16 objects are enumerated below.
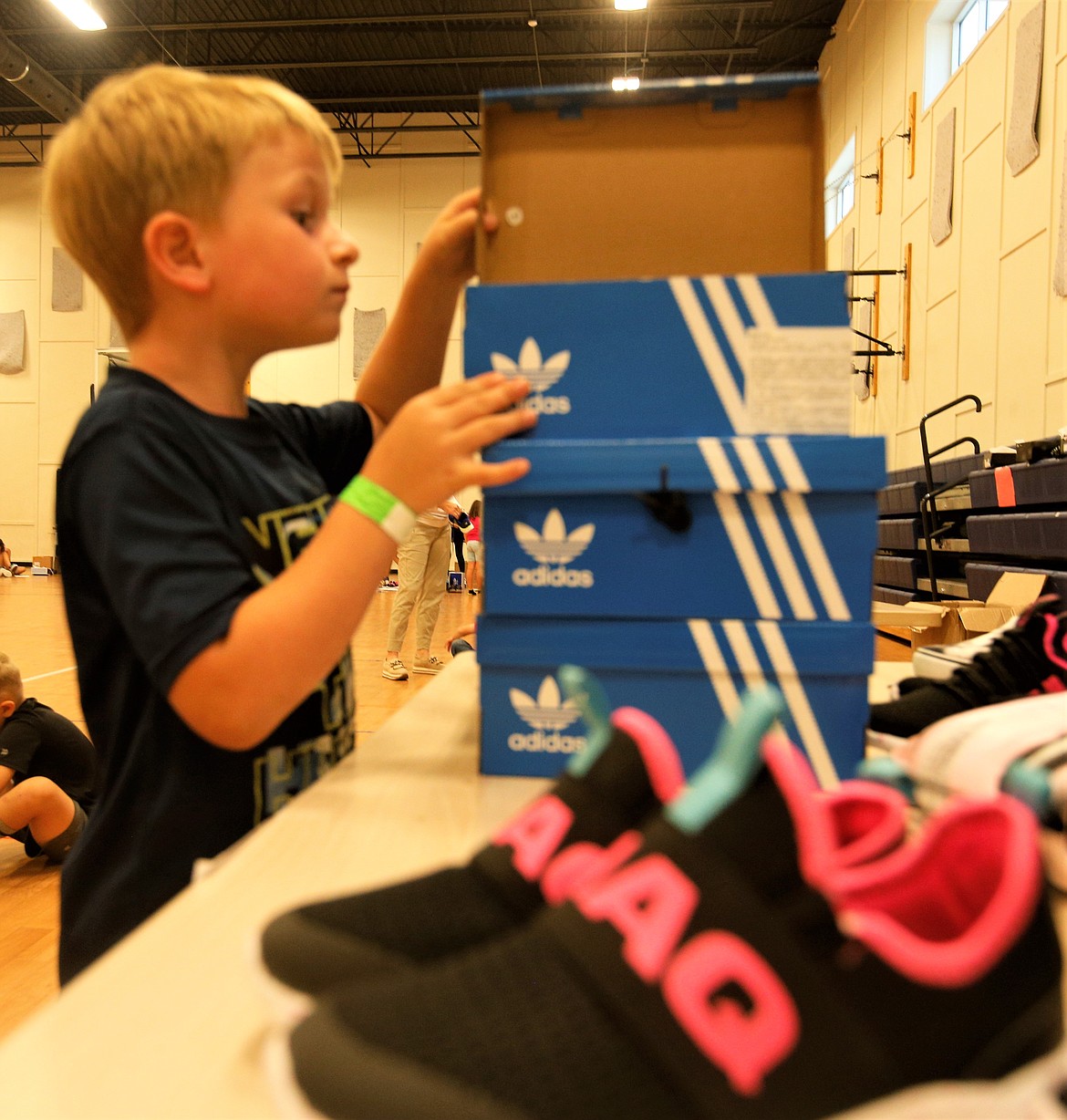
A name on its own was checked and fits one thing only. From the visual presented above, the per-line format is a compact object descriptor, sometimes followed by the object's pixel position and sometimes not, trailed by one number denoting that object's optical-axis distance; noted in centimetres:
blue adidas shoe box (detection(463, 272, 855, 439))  67
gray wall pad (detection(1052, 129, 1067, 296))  382
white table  32
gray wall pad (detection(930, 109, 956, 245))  518
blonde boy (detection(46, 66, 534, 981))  59
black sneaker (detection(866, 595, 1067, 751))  77
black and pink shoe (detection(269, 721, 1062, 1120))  28
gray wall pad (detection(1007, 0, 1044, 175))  405
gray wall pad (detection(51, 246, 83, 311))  1053
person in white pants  410
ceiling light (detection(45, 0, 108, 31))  664
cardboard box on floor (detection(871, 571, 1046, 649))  214
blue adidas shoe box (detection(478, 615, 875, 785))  67
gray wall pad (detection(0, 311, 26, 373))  1063
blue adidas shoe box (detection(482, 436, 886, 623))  66
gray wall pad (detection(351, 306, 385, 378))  1009
